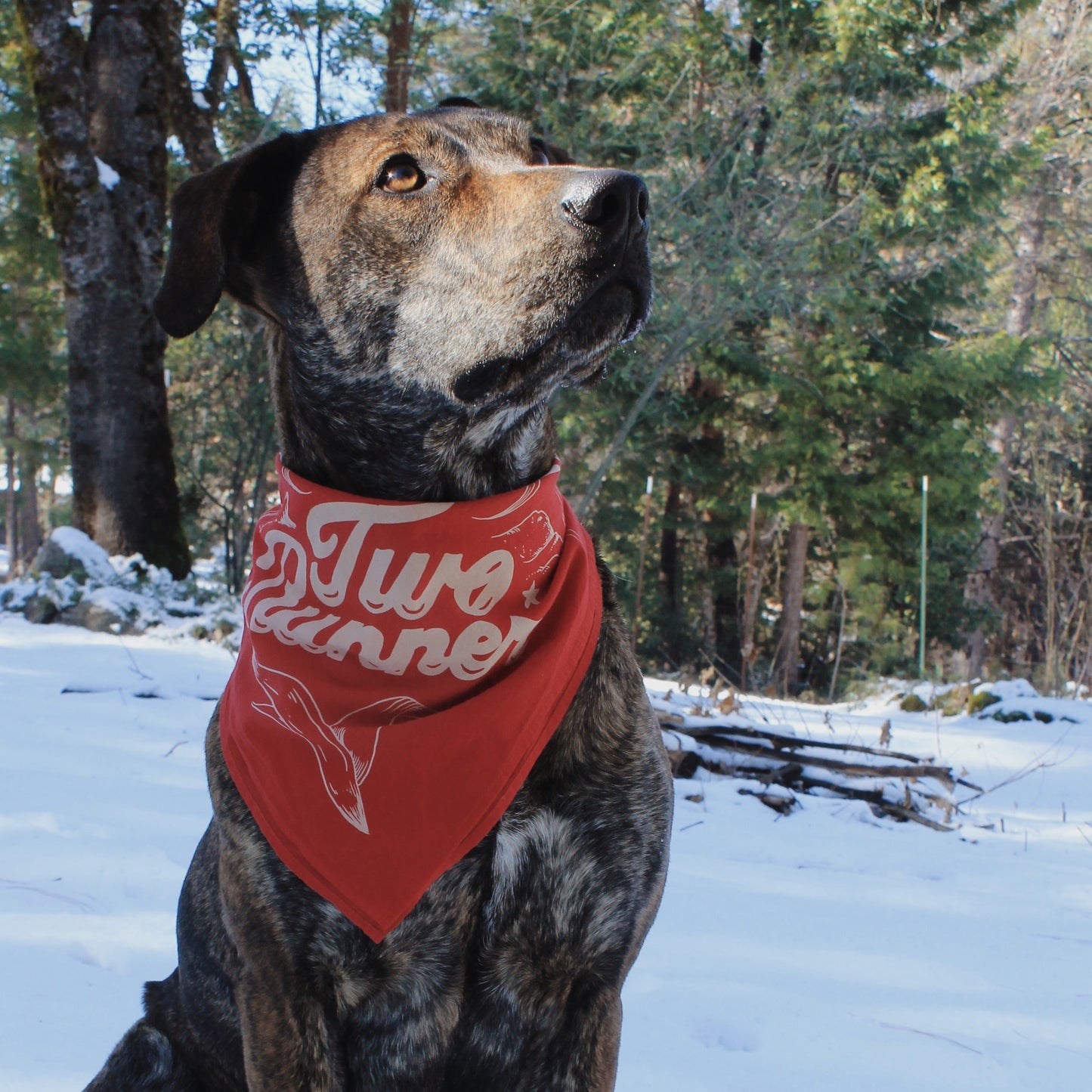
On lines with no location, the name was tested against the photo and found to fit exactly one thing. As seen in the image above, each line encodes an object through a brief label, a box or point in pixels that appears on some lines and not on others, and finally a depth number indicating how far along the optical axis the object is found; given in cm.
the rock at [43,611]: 717
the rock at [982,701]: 658
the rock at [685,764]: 434
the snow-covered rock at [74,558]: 751
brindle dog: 172
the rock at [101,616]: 698
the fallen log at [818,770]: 419
